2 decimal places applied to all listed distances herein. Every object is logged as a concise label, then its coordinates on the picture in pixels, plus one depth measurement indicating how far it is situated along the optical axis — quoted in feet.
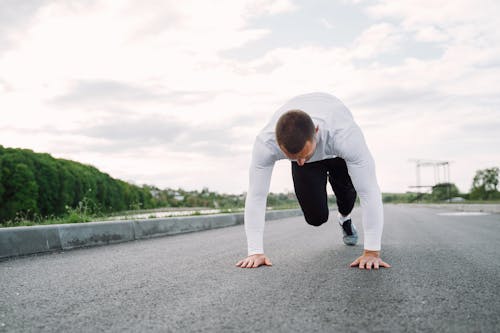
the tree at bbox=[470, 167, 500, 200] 351.67
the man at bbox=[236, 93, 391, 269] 10.46
